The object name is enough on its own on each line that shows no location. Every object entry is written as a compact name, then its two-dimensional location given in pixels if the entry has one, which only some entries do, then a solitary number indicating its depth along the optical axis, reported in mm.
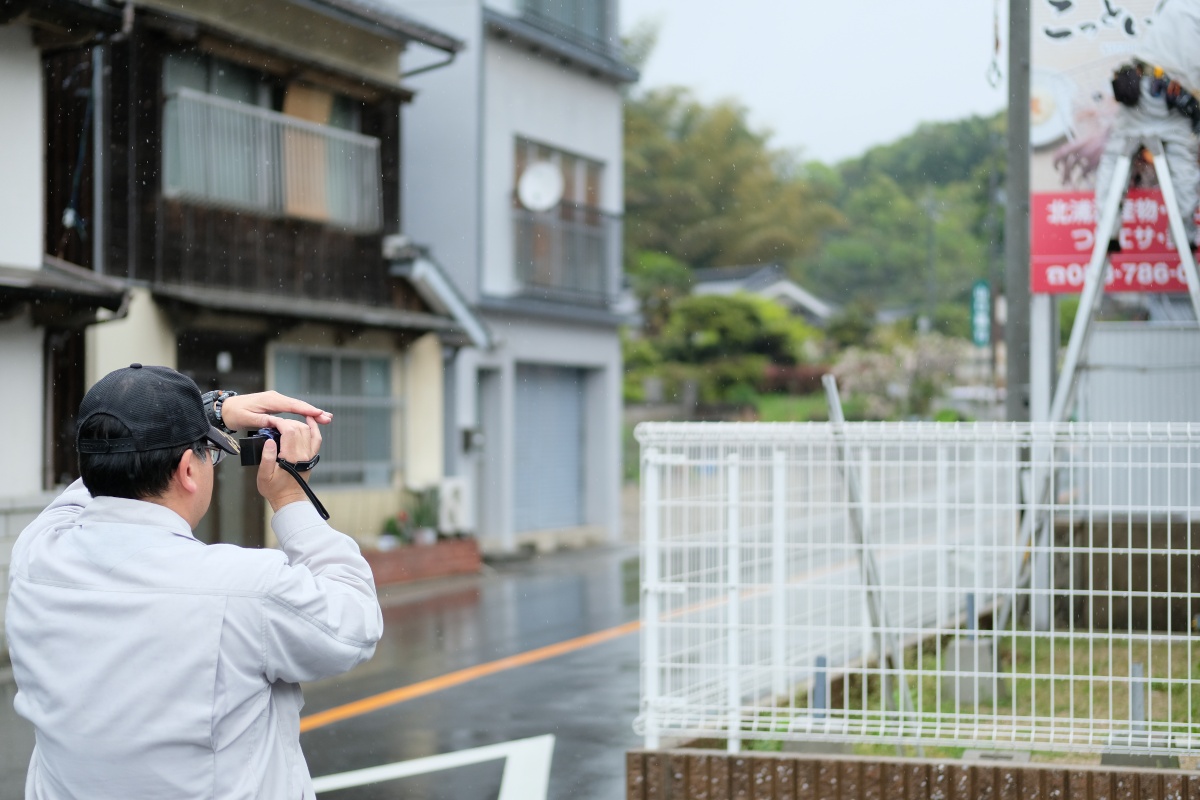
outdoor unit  14688
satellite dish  17438
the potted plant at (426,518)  14211
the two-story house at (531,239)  16875
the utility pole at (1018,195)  7387
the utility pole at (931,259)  43469
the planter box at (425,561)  13336
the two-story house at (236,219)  9766
